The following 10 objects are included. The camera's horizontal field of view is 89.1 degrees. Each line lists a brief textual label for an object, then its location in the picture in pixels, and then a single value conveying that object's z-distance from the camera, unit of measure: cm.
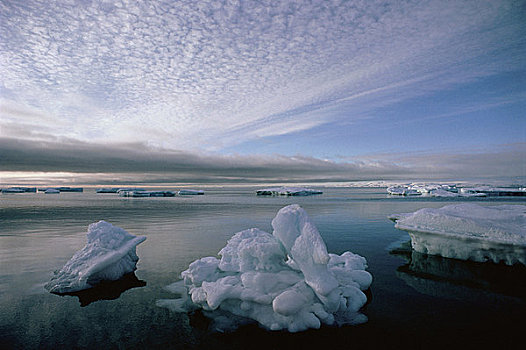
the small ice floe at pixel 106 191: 12253
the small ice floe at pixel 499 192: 7259
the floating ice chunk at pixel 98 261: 874
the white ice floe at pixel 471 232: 1021
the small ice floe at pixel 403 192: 8068
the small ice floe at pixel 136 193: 8144
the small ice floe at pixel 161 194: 8541
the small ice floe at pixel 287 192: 8200
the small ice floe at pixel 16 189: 11688
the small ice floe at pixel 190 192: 9962
